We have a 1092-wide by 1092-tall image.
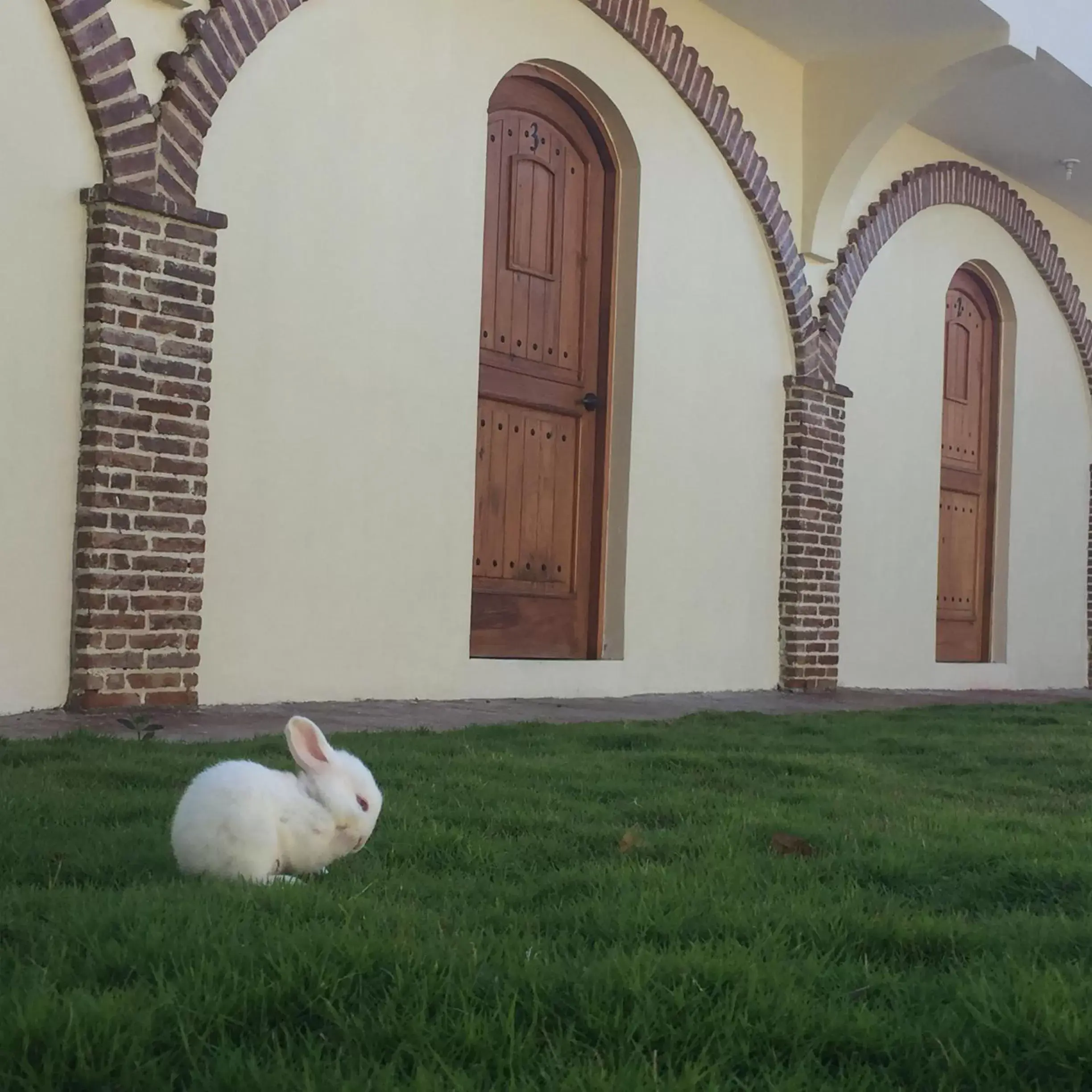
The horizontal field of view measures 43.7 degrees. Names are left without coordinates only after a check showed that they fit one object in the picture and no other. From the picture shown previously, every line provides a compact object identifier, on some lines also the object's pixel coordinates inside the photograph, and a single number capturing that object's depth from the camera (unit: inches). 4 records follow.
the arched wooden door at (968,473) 478.9
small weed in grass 179.2
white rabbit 96.7
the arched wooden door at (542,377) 306.7
